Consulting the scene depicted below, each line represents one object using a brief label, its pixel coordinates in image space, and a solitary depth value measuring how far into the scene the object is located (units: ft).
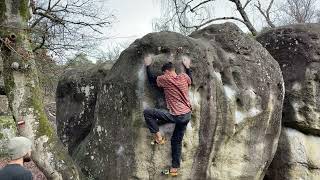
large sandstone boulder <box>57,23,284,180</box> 14.41
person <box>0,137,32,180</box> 8.28
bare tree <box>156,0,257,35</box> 39.77
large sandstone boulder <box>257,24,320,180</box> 18.33
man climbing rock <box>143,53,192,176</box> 13.85
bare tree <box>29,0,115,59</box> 27.05
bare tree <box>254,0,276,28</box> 44.95
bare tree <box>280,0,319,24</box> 59.98
